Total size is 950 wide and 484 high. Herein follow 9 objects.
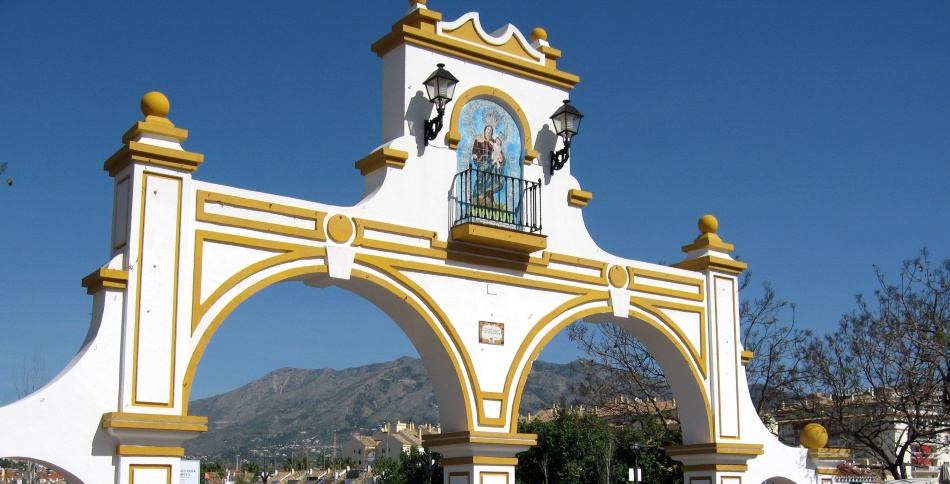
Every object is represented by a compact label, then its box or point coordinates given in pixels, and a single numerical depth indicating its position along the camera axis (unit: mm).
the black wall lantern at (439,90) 11484
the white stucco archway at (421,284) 9258
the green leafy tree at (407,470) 37406
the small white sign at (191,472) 15411
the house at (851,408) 18981
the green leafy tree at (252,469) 60884
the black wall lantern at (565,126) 12688
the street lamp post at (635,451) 20139
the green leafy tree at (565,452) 30875
